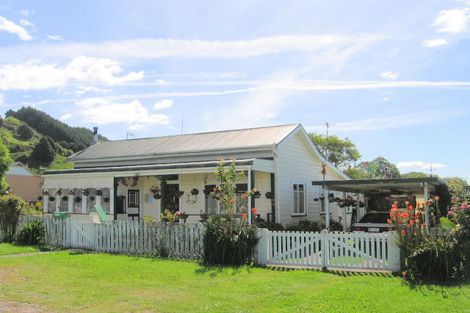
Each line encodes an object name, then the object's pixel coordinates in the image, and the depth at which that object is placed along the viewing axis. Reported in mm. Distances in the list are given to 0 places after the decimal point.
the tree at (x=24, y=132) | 103656
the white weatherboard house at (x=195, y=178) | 20547
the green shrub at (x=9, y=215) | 18266
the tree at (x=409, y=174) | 78306
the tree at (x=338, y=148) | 61969
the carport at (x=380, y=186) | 15977
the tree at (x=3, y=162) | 35938
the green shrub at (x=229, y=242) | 12523
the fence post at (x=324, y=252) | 11820
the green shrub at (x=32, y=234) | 17562
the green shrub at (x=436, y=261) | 9898
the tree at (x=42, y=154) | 87312
